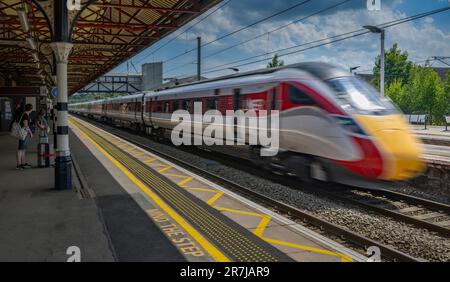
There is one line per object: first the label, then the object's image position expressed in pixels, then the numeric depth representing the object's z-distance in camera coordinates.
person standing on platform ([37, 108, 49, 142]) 12.57
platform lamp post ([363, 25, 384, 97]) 17.87
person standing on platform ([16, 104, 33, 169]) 11.34
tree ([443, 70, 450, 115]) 48.09
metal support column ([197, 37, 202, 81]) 30.91
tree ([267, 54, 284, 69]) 58.42
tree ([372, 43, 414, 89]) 55.00
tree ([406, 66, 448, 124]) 45.56
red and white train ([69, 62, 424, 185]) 8.24
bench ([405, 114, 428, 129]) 42.23
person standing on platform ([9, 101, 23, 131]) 11.54
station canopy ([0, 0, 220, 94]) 15.06
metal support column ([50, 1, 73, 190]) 8.84
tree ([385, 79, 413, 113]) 47.03
